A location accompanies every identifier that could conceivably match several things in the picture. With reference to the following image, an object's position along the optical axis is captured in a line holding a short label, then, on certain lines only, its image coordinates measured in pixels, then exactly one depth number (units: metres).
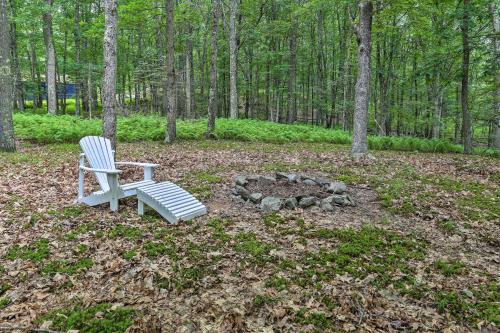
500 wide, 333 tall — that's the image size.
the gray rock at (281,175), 6.99
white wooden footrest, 4.84
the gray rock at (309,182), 6.76
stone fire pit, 5.67
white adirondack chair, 5.10
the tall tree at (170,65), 10.75
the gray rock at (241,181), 6.58
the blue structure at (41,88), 23.27
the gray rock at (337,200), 5.79
